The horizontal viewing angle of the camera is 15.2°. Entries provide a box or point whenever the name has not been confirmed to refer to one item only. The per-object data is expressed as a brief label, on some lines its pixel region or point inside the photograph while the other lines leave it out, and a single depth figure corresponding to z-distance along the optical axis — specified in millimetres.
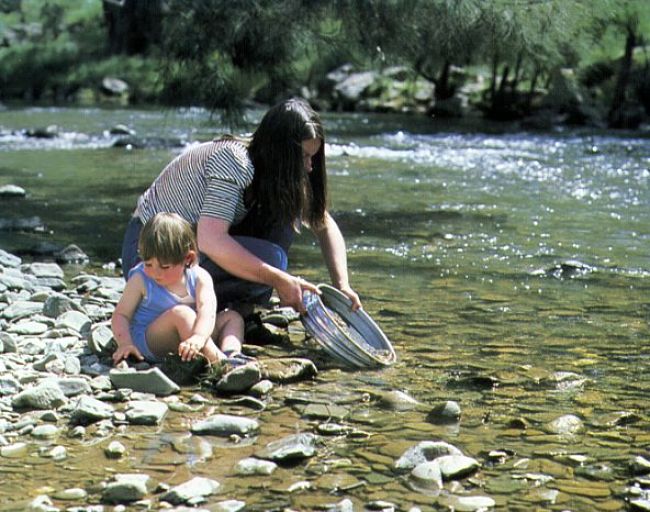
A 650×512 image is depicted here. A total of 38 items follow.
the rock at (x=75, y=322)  10558
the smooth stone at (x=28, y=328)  10419
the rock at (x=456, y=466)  7141
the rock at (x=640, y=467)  7341
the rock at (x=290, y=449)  7365
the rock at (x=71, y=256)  14799
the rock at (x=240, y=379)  8813
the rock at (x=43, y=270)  13308
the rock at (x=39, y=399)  8264
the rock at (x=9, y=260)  13656
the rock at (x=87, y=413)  7986
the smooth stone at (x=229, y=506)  6527
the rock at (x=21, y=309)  10976
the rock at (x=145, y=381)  8705
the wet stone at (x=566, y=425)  8172
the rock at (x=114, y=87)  52151
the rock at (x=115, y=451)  7384
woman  9585
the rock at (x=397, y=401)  8660
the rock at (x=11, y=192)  20823
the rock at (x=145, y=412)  8056
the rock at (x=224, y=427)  7874
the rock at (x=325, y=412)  8357
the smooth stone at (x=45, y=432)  7743
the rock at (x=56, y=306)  11107
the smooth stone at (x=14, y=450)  7380
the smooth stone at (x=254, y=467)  7164
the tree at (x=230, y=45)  16544
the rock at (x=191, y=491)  6619
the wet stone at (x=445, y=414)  8342
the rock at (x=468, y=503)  6697
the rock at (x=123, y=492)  6642
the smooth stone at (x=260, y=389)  8836
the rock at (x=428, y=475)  7033
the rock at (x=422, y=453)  7338
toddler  9060
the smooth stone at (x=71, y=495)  6685
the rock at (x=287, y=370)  9222
